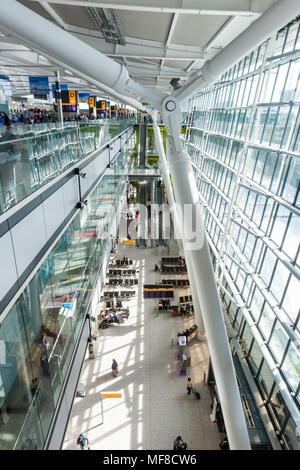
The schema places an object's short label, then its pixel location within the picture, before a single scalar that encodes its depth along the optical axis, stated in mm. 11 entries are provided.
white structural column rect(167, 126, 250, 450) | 6648
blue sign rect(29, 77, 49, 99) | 18031
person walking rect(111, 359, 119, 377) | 14625
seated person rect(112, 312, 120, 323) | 18156
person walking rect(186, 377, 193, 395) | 13834
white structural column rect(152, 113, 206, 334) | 16188
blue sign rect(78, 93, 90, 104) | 32438
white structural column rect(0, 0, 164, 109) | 4254
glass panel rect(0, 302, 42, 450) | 4527
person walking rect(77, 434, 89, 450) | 11414
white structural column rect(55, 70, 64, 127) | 17467
